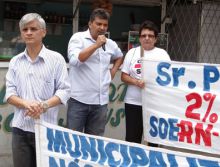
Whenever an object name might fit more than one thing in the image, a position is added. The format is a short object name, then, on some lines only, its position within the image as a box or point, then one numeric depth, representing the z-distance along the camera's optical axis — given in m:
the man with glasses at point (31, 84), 3.08
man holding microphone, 3.98
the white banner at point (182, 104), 4.10
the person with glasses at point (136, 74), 4.21
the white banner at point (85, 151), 3.00
